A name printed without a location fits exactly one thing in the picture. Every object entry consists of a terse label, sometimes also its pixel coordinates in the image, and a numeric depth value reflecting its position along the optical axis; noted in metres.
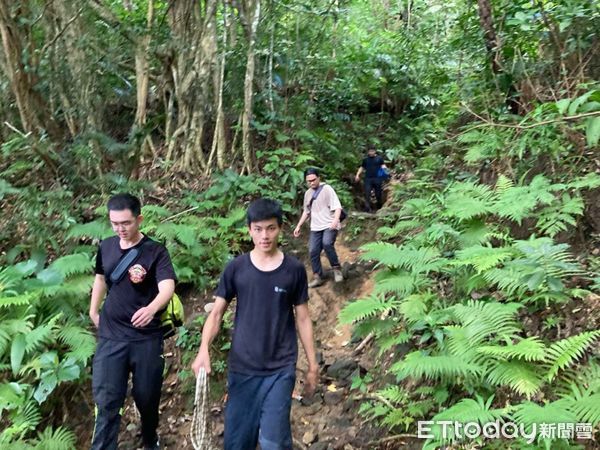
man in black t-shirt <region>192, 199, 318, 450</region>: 2.78
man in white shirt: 6.46
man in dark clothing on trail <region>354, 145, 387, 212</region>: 9.84
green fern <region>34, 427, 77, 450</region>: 3.66
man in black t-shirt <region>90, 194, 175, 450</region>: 3.25
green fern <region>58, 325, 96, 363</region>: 4.07
